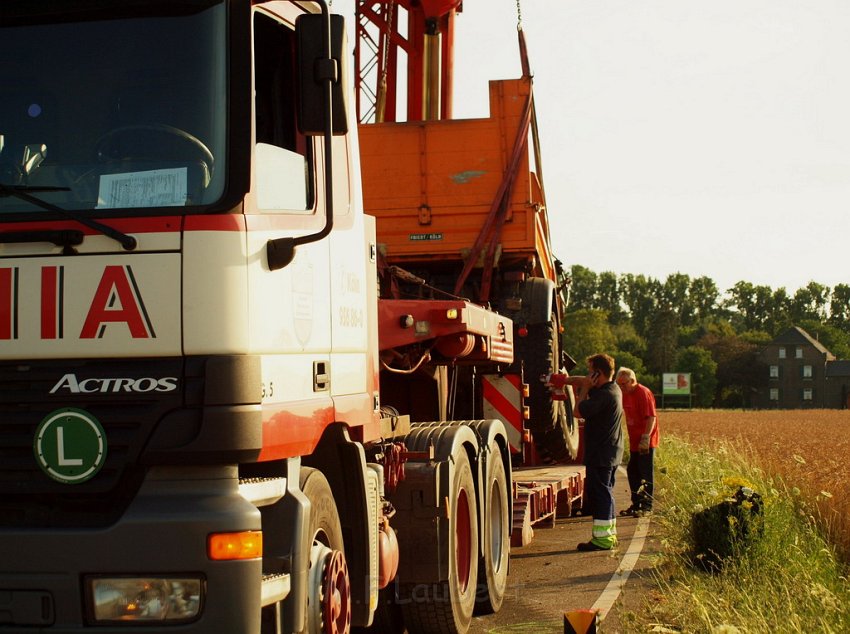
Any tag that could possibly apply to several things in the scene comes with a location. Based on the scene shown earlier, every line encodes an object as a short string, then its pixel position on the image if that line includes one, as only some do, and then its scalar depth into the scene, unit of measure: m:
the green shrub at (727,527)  8.73
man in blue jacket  10.99
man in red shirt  13.89
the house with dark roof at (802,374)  138.25
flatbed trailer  9.61
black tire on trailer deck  12.11
